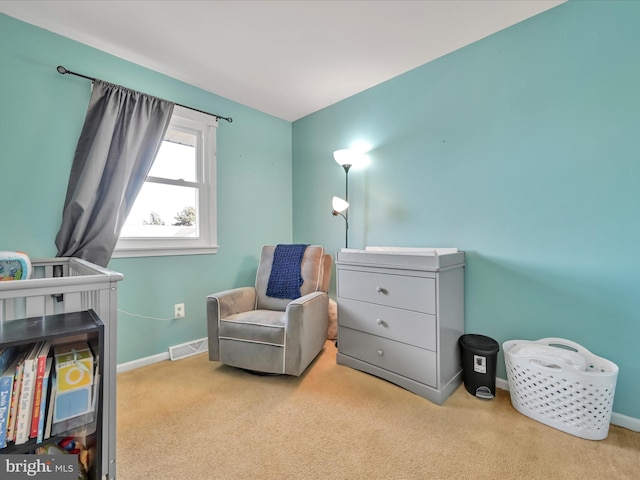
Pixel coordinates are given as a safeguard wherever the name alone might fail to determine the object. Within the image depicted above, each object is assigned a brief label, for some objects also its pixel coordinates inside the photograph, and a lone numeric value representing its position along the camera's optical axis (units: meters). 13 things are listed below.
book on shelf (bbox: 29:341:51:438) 0.88
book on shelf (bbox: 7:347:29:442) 0.85
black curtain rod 1.78
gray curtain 1.83
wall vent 2.28
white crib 0.92
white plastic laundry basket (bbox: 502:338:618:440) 1.33
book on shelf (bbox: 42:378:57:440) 0.90
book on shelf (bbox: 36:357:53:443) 0.89
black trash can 1.69
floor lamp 2.47
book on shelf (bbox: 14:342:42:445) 0.86
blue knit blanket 2.36
